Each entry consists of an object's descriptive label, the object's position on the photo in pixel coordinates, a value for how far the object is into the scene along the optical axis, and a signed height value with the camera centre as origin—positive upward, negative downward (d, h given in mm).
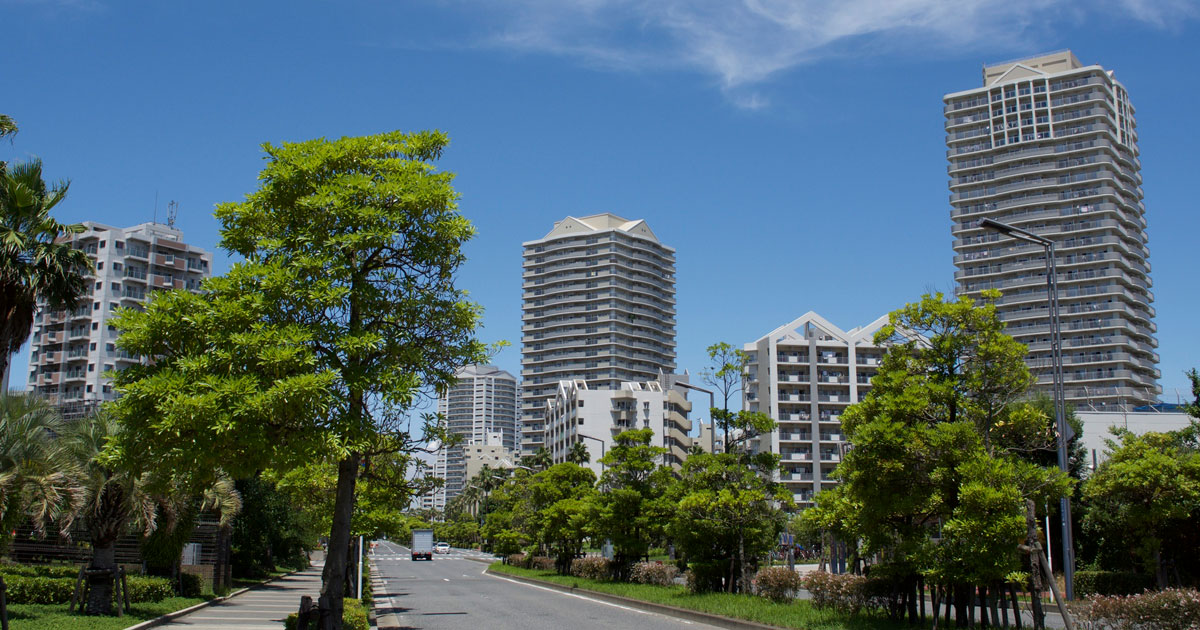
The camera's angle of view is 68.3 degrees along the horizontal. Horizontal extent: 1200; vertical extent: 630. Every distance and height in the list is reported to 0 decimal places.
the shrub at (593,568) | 35347 -3851
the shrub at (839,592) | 18312 -2482
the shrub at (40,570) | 23184 -2616
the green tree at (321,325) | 11312 +2081
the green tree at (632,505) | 32719 -1176
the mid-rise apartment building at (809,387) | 88250 +8606
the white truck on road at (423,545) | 81688 -6555
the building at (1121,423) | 52250 +3018
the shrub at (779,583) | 22344 -2760
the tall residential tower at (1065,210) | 98812 +30728
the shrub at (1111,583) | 26359 -3322
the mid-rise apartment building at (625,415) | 112875 +7395
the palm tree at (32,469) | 17453 +90
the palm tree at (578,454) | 62506 +1554
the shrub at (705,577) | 25984 -3009
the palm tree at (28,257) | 16875 +4210
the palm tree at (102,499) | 19844 -569
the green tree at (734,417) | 27422 +1732
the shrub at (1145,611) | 11828 -1906
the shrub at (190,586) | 26250 -3295
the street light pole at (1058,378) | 15352 +1715
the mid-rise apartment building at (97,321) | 92750 +15936
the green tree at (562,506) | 40500 -1549
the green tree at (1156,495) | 21578 -534
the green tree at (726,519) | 25172 -1291
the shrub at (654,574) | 30831 -3532
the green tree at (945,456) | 14477 +294
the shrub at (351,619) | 13337 -2396
